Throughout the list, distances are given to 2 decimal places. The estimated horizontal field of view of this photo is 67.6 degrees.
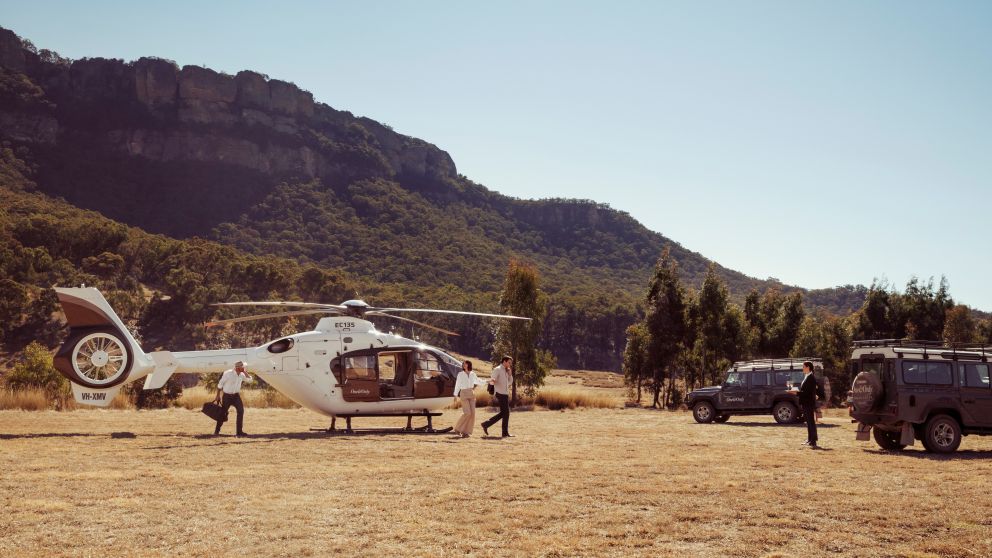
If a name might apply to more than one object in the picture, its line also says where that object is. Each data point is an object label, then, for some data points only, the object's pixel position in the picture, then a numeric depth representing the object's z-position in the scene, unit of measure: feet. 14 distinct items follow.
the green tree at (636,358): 126.31
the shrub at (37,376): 83.74
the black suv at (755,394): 73.94
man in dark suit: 51.70
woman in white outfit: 57.41
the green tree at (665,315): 116.78
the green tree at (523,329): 108.78
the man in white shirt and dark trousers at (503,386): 57.06
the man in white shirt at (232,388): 56.00
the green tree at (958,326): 145.69
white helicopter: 57.11
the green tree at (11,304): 164.55
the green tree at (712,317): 117.50
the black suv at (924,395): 47.91
